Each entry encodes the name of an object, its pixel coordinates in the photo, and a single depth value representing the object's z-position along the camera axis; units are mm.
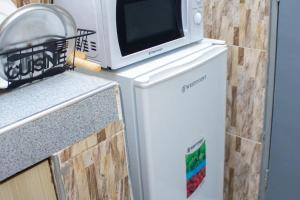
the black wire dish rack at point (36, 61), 857
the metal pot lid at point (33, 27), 833
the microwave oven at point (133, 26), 1034
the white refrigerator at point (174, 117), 1064
